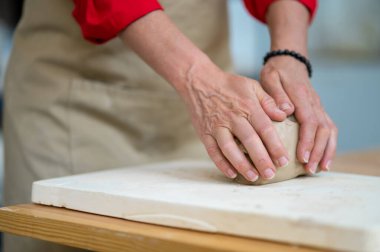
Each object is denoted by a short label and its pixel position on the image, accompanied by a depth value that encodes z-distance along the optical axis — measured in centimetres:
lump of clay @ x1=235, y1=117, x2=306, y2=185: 75
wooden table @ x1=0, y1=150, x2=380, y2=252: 61
